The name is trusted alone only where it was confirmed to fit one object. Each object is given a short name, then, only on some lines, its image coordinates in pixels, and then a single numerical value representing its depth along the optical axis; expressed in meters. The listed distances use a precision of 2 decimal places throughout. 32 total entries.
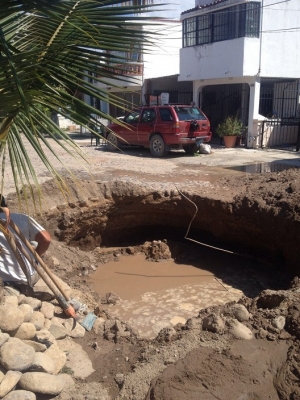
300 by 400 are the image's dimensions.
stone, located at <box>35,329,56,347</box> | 4.40
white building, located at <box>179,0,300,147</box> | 16.75
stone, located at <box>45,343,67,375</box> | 4.18
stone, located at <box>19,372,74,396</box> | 3.72
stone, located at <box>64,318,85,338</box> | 5.02
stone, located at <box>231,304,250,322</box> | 4.88
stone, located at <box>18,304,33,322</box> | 4.60
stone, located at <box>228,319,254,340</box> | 4.54
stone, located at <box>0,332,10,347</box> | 4.01
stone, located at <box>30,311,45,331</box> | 4.62
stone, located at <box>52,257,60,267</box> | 7.59
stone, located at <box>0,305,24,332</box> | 4.20
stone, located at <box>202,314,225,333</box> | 4.64
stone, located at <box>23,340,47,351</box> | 4.24
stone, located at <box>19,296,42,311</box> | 4.96
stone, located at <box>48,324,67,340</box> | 4.74
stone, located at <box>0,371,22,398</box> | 3.57
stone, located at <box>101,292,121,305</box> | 7.35
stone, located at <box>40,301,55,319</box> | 5.01
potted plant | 17.78
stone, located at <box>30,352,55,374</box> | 3.93
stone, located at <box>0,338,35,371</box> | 3.81
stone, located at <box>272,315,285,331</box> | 4.61
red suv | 15.00
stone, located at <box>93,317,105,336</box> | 5.25
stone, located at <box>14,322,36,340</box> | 4.32
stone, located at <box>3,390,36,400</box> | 3.54
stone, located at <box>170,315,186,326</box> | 6.77
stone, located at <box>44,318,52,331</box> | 4.74
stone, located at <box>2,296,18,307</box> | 4.45
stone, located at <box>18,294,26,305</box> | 4.94
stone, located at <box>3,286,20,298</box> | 4.92
